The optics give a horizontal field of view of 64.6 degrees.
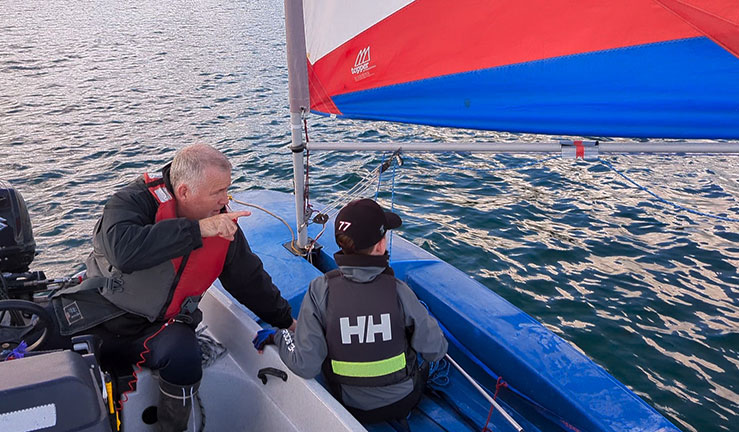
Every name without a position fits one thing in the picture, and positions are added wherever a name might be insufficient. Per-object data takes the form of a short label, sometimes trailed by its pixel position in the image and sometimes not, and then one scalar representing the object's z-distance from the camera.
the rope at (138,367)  2.12
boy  1.92
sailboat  1.80
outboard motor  2.67
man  1.95
